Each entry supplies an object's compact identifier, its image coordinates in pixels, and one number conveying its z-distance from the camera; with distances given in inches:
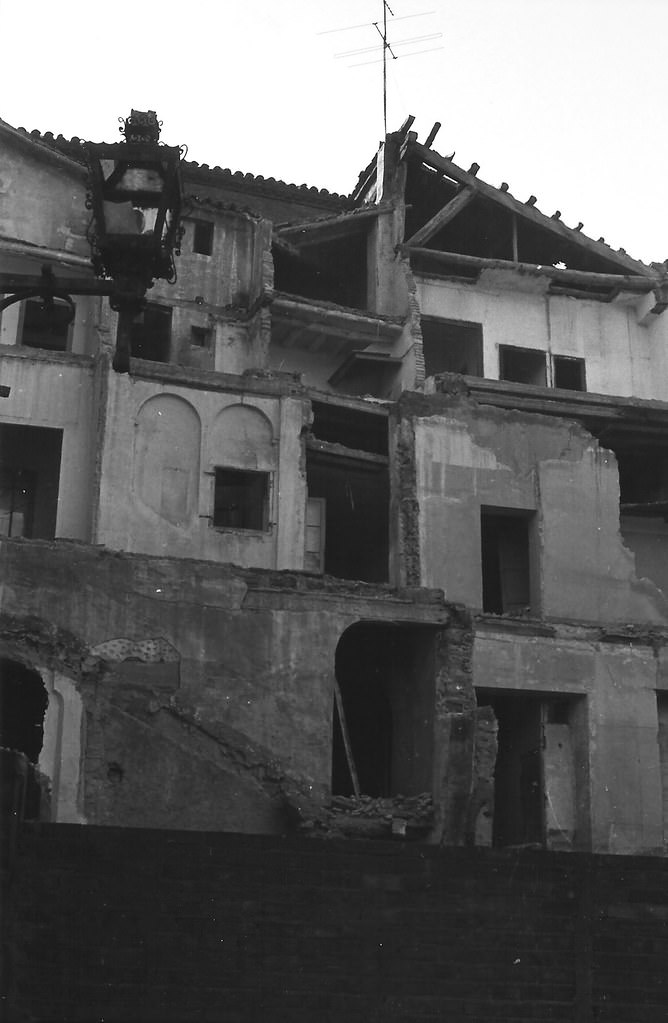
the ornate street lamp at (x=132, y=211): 366.0
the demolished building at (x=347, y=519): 891.4
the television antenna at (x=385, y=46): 1443.2
